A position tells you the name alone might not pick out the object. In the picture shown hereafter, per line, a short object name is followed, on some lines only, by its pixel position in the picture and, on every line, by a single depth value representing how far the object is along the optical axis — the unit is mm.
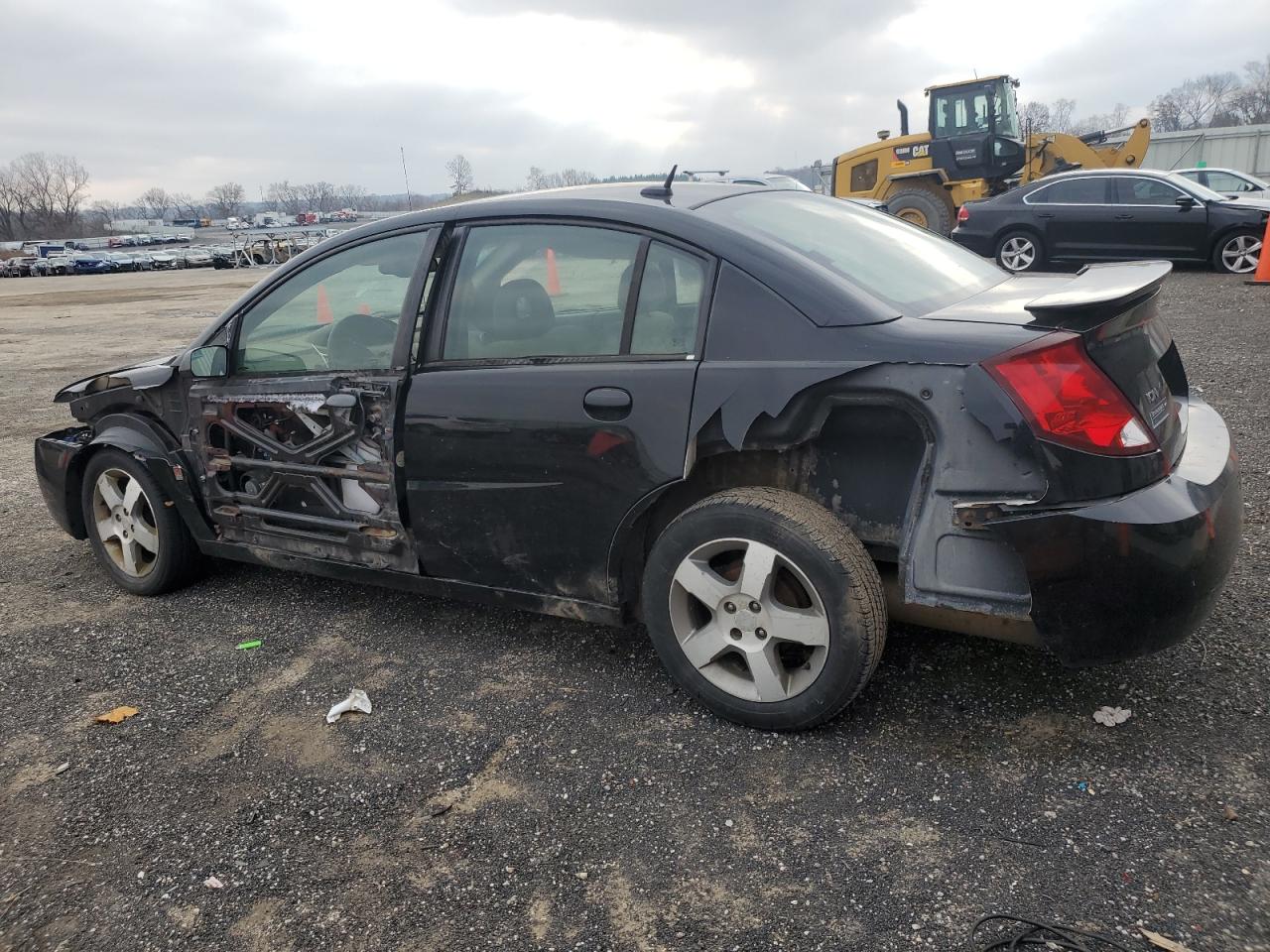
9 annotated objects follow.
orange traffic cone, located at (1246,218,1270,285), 12047
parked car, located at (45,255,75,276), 49166
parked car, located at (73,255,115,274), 50469
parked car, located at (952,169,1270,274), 12955
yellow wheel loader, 17875
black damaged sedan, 2426
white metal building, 35562
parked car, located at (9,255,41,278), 49031
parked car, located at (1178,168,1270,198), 15714
